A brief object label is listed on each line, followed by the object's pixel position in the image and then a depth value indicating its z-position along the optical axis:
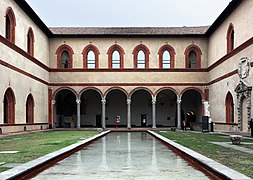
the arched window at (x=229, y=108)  30.70
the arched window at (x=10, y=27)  27.19
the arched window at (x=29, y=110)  32.16
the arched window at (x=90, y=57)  38.72
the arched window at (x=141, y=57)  38.75
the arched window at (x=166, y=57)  38.72
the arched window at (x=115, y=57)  38.72
